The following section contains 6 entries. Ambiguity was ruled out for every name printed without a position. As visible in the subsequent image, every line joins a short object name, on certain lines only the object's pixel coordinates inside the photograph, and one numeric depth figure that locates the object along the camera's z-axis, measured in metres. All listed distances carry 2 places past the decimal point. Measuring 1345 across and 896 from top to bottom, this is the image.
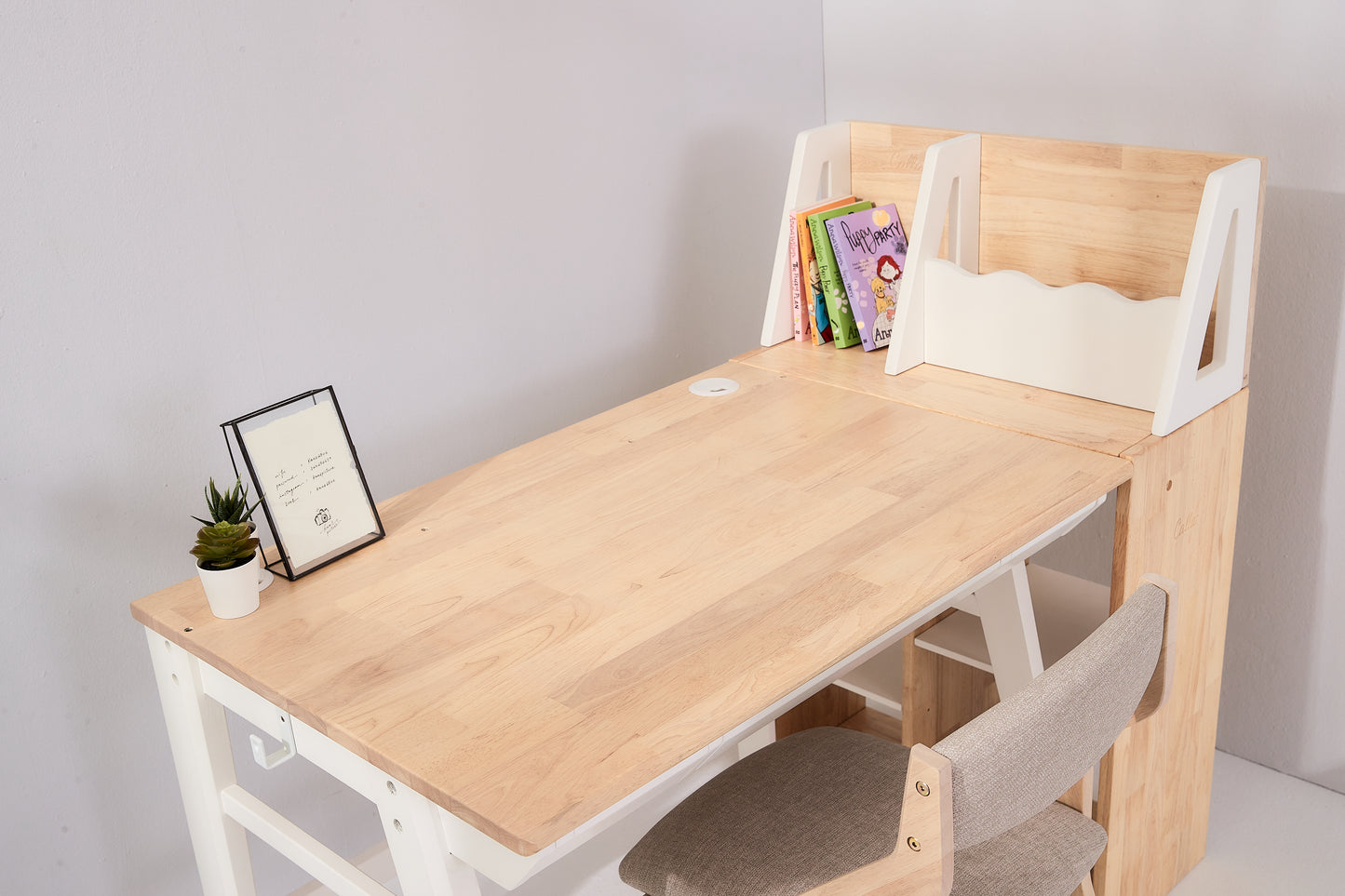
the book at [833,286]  1.96
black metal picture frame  1.29
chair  0.98
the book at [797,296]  1.99
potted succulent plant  1.27
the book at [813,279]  1.98
